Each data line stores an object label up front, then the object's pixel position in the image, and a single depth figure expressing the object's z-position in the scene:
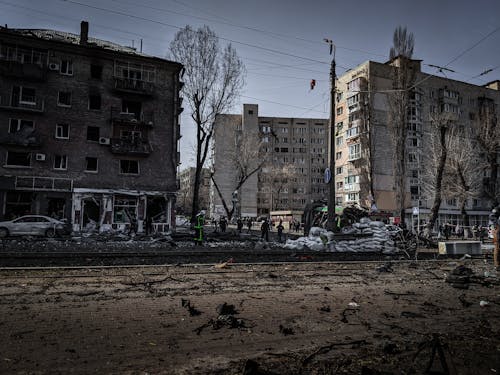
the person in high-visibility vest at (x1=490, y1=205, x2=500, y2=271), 12.47
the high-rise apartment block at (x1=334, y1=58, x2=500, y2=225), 50.97
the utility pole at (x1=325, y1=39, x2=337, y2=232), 20.03
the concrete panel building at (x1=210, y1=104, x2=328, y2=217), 87.19
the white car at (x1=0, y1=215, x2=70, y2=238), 22.89
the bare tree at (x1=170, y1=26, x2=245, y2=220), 33.69
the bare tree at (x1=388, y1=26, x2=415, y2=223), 39.84
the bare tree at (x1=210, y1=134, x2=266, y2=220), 48.04
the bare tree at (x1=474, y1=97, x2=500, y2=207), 37.03
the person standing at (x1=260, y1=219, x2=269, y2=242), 24.36
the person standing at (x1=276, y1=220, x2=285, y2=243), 26.04
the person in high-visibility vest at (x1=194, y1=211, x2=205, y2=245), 19.95
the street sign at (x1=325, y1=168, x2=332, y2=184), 20.24
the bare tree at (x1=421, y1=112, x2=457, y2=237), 30.65
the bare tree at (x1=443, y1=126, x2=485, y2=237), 35.25
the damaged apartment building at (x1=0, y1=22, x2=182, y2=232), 29.17
